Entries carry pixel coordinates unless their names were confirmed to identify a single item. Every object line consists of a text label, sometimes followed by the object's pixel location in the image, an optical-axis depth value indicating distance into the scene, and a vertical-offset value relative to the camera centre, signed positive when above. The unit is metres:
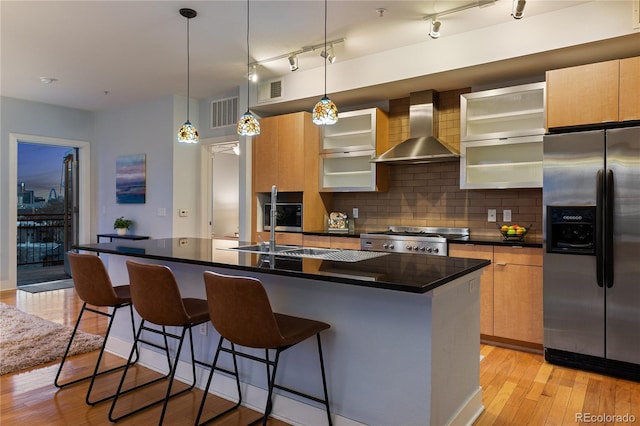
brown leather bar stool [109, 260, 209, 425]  2.26 -0.50
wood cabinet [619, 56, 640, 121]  3.01 +0.90
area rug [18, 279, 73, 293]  6.04 -1.13
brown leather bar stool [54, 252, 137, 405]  2.69 -0.49
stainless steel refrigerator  2.97 -0.28
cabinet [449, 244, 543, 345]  3.47 -0.69
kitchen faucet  3.08 -0.12
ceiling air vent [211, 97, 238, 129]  5.75 +1.39
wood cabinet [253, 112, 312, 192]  4.89 +0.73
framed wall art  6.32 +0.50
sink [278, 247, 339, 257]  2.80 -0.29
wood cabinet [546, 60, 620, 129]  3.11 +0.91
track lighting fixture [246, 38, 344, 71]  3.95 +1.60
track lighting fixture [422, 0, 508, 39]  2.89 +1.57
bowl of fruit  3.79 -0.18
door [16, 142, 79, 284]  7.22 -0.01
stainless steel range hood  4.17 +0.77
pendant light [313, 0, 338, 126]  2.92 +0.69
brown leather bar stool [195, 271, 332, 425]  1.88 -0.50
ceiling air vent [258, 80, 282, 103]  4.92 +1.45
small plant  6.31 -0.20
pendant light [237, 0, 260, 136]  3.19 +0.66
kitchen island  1.96 -0.63
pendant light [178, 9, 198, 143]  3.56 +0.67
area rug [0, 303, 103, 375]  3.27 -1.15
